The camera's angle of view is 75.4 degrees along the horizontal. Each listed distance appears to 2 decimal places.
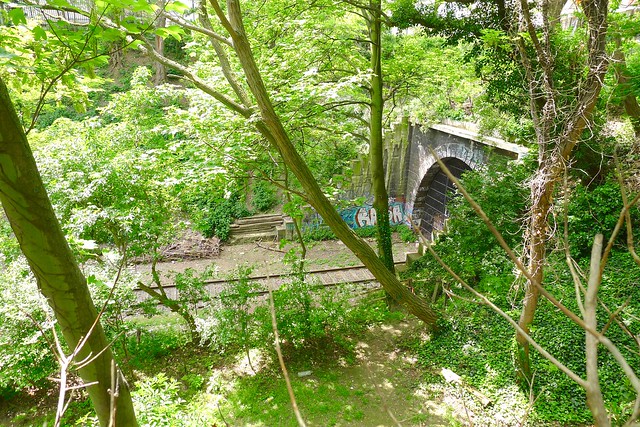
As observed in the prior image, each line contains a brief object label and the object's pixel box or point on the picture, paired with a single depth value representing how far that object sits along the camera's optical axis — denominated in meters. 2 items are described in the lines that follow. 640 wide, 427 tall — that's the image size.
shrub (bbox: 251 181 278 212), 17.92
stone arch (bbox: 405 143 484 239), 14.93
